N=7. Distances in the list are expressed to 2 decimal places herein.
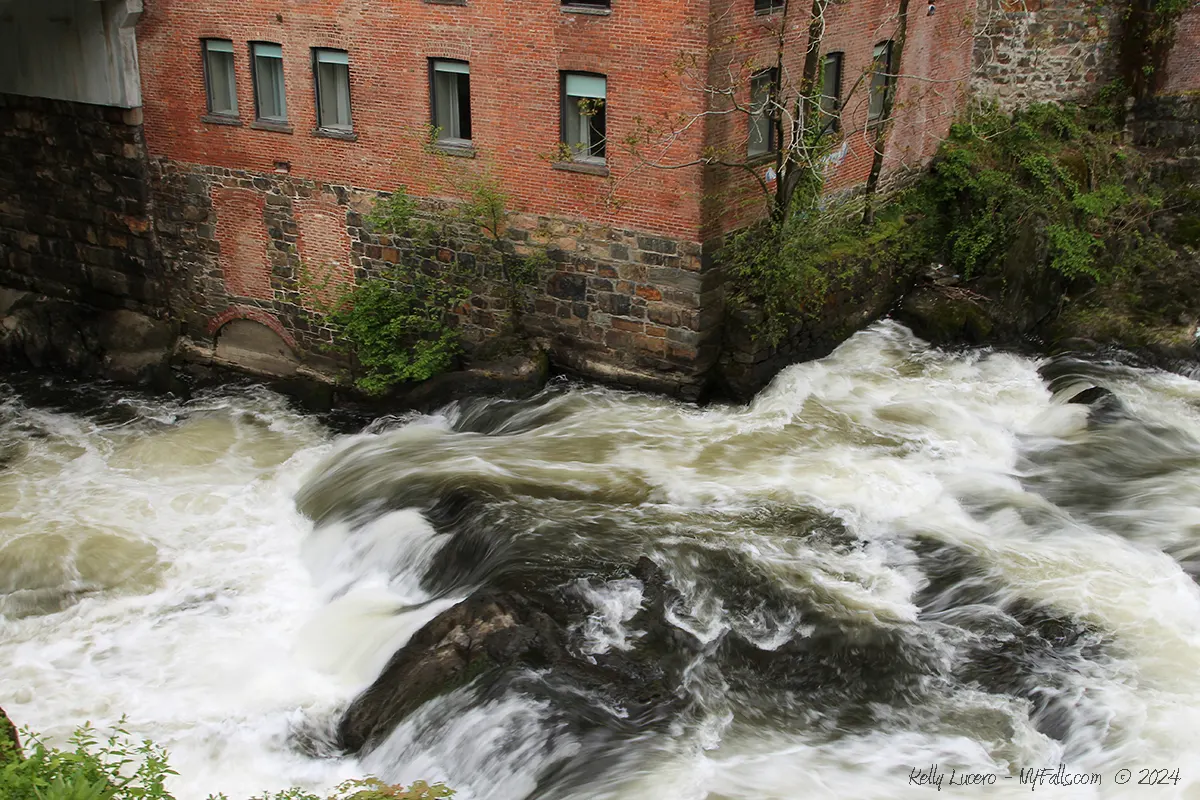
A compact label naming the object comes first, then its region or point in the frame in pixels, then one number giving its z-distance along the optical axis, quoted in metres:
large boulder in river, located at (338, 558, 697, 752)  11.05
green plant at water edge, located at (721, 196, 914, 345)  17.11
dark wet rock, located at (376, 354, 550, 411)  17.89
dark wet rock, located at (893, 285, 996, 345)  19.56
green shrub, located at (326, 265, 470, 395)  18.67
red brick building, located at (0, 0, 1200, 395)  16.34
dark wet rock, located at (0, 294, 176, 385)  21.42
